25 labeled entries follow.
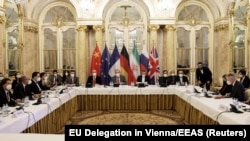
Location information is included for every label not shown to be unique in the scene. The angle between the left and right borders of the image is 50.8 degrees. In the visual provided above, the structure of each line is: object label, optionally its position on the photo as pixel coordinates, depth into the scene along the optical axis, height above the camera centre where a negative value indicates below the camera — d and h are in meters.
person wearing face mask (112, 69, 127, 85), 9.85 -0.48
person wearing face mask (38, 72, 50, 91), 8.84 -0.52
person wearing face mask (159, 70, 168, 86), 9.88 -0.46
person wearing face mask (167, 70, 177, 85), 10.05 -0.52
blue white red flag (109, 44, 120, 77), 10.59 +0.21
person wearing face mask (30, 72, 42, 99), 7.81 -0.60
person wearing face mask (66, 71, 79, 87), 10.15 -0.51
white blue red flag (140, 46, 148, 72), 10.79 +0.21
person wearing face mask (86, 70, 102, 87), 10.13 -0.49
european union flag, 10.50 +0.10
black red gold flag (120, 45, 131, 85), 10.66 +0.15
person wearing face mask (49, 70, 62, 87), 10.42 -0.52
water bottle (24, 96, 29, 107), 5.42 -0.74
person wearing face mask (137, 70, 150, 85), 10.09 -0.47
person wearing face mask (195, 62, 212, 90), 9.92 -0.41
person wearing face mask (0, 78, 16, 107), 5.88 -0.56
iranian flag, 10.86 +0.17
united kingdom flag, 10.73 -0.04
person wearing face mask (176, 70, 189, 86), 9.68 -0.51
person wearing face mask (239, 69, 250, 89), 8.46 -0.49
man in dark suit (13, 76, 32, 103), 6.72 -0.59
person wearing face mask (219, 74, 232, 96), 7.78 -0.71
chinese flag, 11.05 +0.27
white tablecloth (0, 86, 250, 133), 4.18 -0.85
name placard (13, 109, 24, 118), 4.36 -0.78
